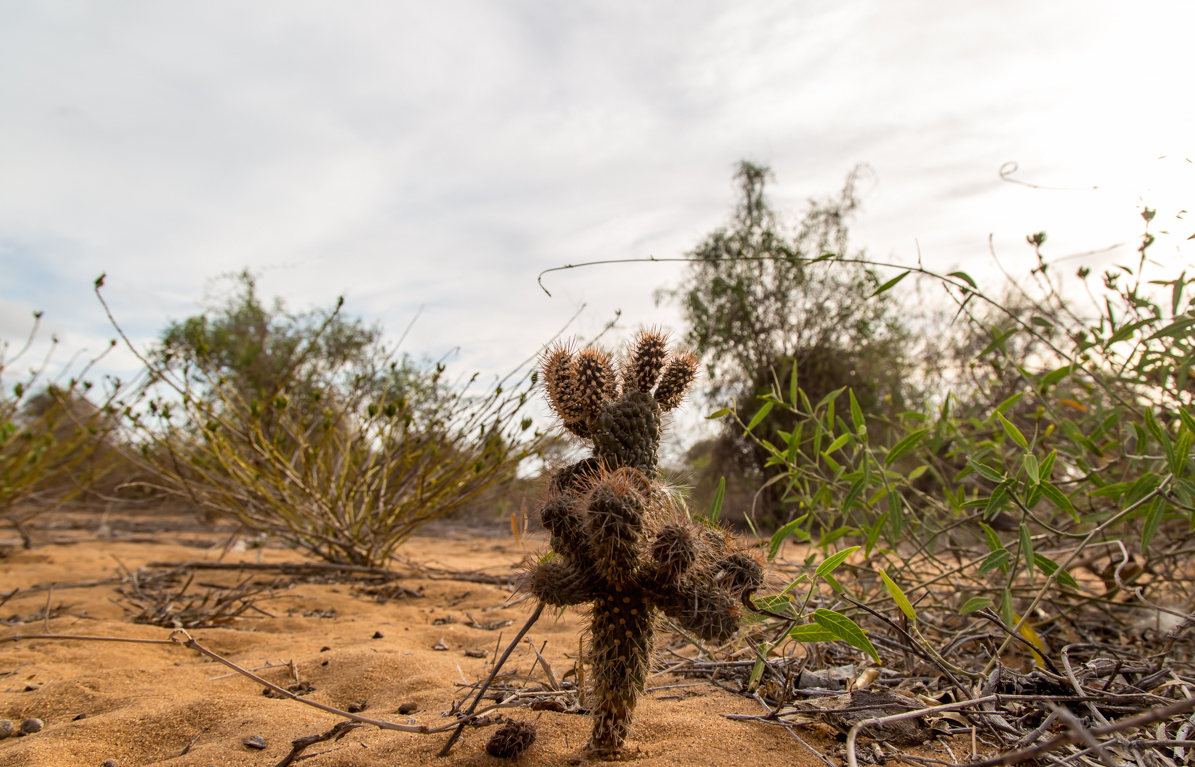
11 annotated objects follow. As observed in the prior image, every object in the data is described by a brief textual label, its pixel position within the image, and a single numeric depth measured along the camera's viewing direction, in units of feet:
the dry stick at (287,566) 3.67
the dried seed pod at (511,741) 1.49
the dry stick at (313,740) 1.53
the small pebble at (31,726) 1.81
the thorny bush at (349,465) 3.41
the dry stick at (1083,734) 0.77
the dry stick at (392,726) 1.51
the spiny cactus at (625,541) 1.40
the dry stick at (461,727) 1.48
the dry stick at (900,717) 1.26
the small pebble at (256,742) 1.63
